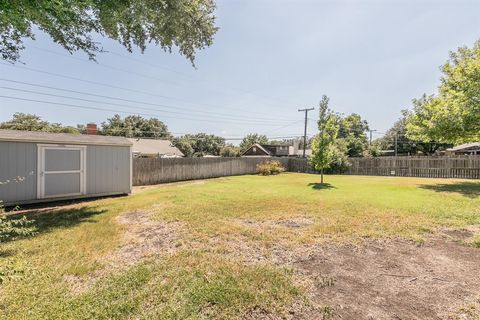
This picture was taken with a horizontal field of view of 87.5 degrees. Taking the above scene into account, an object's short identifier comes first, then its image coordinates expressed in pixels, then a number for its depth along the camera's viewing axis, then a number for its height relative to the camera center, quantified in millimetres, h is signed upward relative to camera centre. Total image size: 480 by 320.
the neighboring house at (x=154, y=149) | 28094 +914
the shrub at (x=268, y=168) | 21016 -887
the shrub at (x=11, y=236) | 5023 -1722
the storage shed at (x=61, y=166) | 8328 -406
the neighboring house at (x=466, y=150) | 31016 +1352
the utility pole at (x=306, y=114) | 28117 +4983
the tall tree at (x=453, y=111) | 12312 +2601
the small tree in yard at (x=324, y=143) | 14234 +906
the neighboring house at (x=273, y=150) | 50625 +1503
